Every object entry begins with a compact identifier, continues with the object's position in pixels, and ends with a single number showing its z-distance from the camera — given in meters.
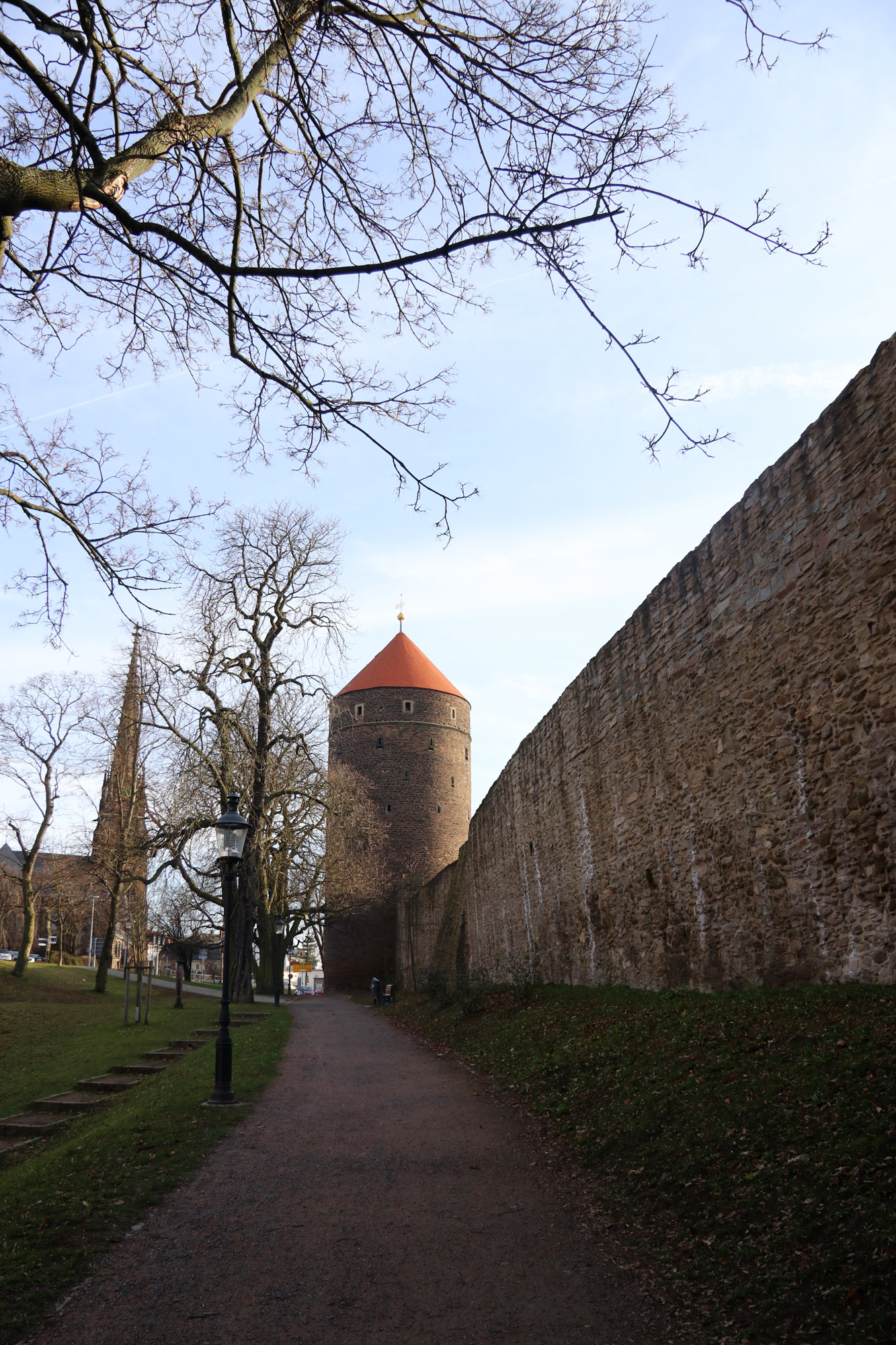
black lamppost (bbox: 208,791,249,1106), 9.14
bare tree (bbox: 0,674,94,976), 26.69
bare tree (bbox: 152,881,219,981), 33.31
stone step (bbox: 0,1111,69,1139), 8.30
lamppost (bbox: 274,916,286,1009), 27.28
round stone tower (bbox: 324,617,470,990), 37.44
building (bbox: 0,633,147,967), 20.38
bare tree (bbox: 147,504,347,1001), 18.66
